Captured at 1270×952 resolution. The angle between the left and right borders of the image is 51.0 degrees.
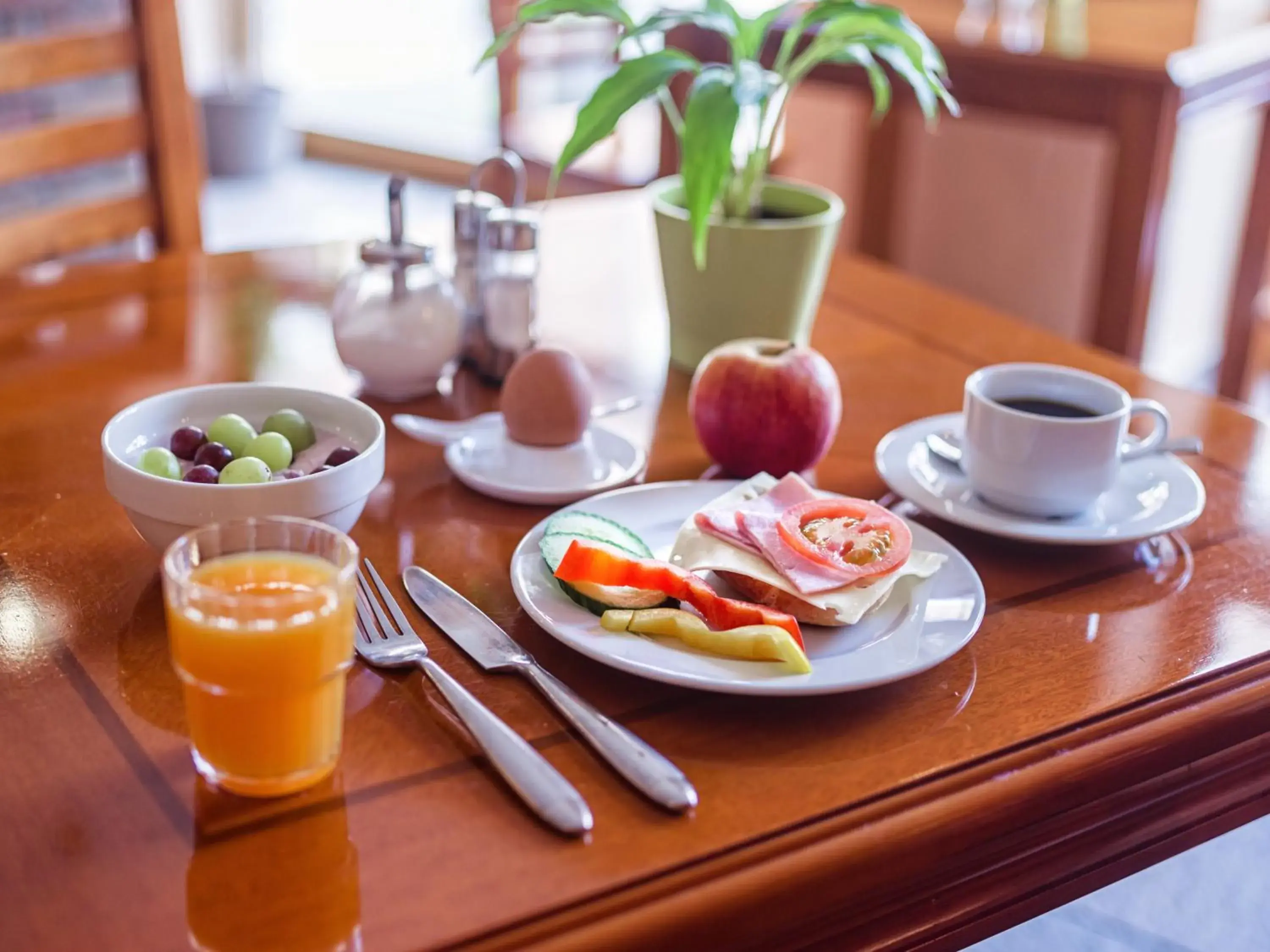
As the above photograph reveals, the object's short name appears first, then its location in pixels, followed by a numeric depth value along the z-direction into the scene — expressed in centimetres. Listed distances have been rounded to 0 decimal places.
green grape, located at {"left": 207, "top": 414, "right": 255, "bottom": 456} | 78
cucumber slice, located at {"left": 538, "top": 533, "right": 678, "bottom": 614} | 70
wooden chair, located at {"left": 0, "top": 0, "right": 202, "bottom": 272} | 147
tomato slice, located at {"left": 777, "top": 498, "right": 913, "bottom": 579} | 72
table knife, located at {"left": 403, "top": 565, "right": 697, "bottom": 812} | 58
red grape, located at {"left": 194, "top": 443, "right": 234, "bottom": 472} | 75
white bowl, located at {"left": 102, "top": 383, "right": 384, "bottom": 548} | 70
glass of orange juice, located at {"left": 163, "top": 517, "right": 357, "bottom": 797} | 55
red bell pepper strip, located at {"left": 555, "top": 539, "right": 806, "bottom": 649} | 70
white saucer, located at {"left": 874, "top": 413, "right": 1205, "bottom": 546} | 83
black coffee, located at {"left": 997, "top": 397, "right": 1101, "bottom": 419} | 89
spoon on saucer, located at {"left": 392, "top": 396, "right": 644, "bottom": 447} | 96
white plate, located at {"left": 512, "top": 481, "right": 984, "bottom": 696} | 64
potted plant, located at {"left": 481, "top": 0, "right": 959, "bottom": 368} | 97
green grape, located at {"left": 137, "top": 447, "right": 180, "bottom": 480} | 73
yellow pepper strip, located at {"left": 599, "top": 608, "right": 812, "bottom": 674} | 65
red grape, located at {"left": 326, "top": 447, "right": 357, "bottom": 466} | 77
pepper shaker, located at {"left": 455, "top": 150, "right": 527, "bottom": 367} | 109
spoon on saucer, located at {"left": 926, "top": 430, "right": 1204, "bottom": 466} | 92
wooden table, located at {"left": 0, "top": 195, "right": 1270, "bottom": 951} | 53
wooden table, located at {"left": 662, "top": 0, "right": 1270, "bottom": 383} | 186
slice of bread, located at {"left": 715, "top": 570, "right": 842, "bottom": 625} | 70
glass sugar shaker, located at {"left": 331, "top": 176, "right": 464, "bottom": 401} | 102
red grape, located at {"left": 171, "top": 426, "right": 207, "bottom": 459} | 78
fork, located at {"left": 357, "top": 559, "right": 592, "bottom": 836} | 56
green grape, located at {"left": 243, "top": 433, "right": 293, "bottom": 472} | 77
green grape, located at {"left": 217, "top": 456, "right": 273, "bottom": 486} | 73
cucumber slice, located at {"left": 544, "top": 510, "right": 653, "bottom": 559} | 76
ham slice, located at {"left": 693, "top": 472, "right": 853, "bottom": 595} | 70
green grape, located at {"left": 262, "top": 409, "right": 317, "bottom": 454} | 81
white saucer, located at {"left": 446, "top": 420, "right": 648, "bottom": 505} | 87
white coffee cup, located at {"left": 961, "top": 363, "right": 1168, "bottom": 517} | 83
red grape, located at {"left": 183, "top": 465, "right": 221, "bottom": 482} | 73
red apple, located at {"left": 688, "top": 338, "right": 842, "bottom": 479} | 91
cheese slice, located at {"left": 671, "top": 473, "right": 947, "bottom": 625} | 69
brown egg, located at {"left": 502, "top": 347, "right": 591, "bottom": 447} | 91
